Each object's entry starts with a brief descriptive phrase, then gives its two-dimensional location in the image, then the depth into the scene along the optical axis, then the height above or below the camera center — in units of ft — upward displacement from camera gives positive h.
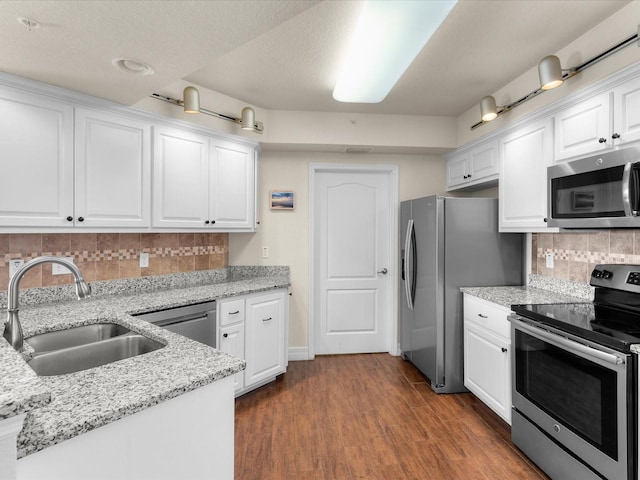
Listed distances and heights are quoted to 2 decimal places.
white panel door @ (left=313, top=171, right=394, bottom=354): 12.53 -0.62
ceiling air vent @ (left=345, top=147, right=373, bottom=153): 11.68 +3.10
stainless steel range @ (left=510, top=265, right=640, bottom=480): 4.87 -2.27
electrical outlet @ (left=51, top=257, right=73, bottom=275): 7.48 -0.62
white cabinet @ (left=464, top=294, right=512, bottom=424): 7.57 -2.68
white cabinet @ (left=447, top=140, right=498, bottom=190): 9.74 +2.28
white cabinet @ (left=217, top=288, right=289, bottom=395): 8.85 -2.49
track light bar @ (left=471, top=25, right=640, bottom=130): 6.03 +3.32
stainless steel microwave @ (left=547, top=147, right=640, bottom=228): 5.51 +0.88
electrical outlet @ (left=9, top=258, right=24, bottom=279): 6.92 -0.45
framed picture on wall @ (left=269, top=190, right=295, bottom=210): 11.88 +1.39
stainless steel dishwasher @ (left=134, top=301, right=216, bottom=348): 7.35 -1.76
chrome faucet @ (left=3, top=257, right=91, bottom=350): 4.18 -0.65
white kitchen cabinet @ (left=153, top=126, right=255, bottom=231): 8.52 +1.58
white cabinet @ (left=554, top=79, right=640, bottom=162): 5.91 +2.19
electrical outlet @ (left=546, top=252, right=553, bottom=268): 8.87 -0.47
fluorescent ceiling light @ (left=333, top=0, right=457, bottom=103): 5.34 +3.60
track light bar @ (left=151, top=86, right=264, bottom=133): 8.13 +3.41
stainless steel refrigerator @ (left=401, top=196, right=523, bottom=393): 9.50 -0.62
